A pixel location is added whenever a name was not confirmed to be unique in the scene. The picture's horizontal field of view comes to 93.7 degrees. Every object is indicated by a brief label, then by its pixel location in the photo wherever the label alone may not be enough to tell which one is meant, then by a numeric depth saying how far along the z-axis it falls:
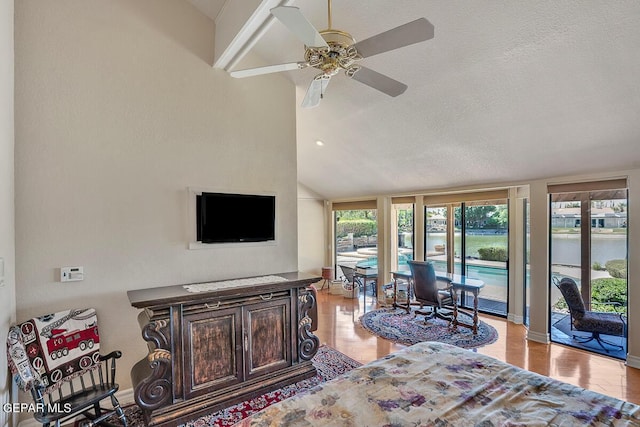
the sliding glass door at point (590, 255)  3.75
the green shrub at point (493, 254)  5.15
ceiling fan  1.53
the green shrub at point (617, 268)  3.70
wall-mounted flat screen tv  2.88
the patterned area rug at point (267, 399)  2.32
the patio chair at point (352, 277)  5.87
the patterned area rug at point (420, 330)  4.05
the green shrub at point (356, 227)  7.06
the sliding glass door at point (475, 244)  5.18
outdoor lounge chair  3.57
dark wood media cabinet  2.23
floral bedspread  1.26
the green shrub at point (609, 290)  3.77
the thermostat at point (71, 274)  2.35
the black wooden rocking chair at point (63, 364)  1.87
